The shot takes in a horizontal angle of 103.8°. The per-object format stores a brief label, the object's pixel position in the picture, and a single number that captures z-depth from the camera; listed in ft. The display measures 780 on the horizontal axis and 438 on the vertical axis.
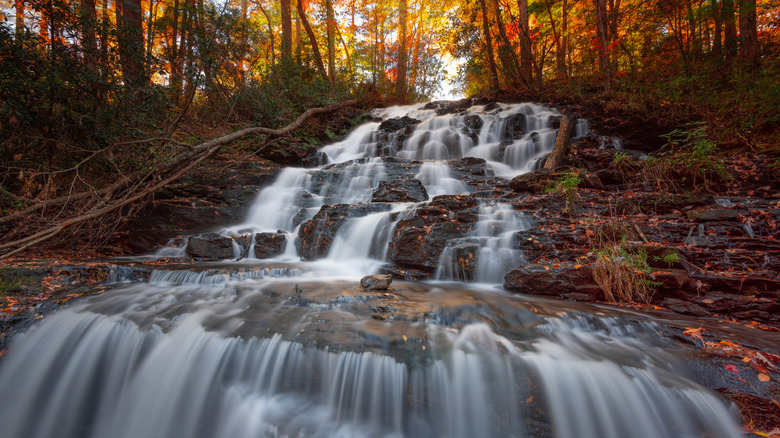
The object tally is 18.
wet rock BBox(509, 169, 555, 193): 23.02
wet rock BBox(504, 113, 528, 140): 38.17
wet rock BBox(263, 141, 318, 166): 35.53
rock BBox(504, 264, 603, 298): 13.15
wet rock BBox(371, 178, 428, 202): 25.05
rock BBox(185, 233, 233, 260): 20.76
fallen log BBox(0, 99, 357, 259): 14.67
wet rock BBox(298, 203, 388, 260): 21.24
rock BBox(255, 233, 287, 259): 21.77
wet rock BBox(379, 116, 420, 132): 45.19
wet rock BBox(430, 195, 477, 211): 20.83
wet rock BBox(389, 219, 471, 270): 17.24
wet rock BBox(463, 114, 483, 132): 41.96
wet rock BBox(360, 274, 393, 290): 14.11
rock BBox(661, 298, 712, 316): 11.05
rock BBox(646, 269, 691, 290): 11.70
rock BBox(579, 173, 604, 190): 22.27
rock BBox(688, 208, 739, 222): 14.66
